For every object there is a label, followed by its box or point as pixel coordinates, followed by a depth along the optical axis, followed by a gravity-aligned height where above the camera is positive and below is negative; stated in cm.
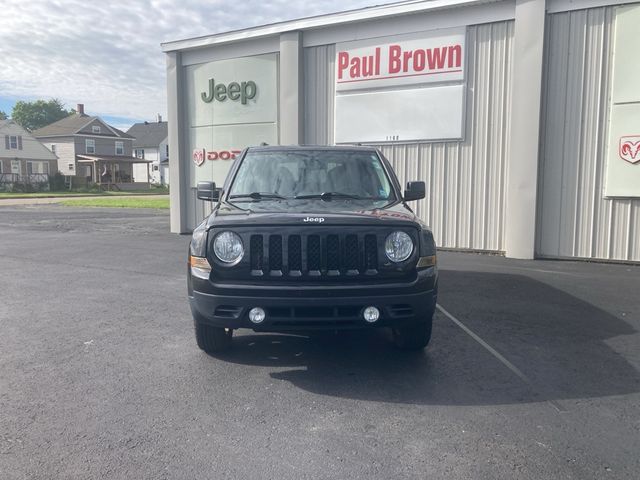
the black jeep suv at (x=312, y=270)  427 -70
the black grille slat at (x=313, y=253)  434 -57
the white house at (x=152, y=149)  7200 +355
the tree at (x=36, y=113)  11244 +1240
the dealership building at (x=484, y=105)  1045 +146
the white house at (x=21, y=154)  5666 +234
